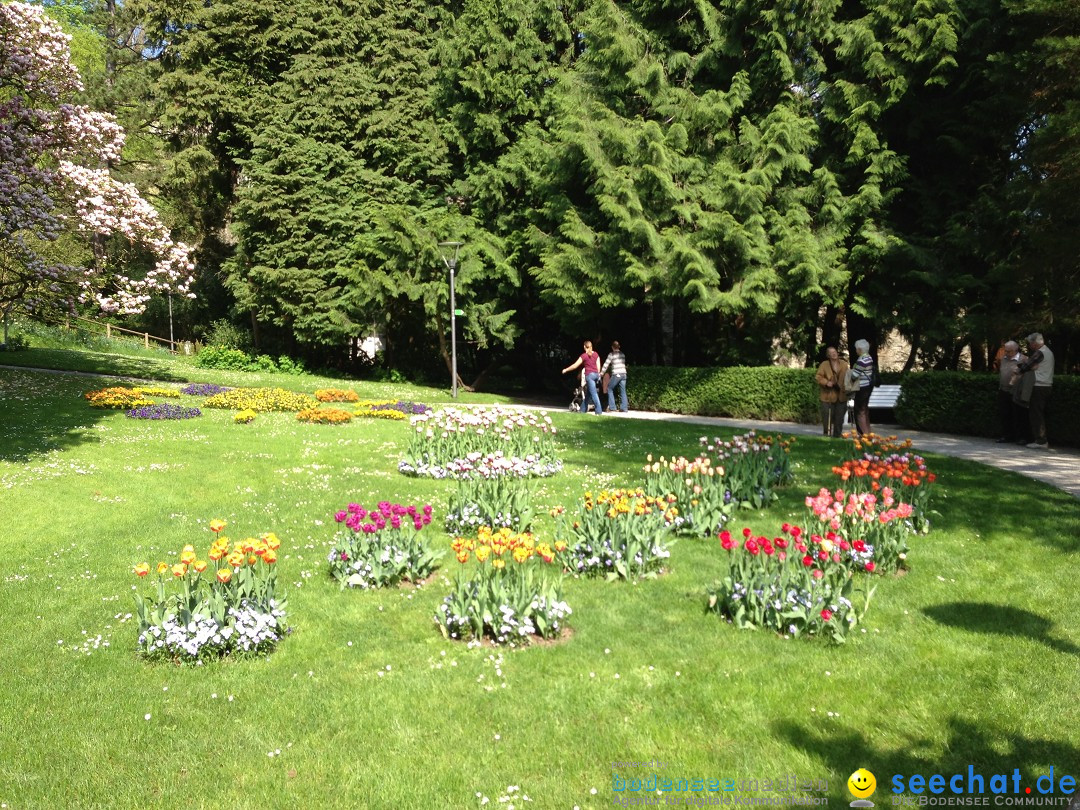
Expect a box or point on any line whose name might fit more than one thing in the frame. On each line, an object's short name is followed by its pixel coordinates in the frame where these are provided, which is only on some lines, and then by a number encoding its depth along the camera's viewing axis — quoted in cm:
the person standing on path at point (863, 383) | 1284
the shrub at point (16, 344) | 2517
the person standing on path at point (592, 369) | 1855
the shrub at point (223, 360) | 2841
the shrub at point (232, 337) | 3288
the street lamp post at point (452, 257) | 2095
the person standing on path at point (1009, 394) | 1341
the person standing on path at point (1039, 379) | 1256
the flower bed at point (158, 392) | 1698
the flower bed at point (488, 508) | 760
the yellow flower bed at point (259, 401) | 1647
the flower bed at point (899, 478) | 720
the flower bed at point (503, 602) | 501
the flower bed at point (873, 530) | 609
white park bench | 1593
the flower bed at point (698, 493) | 739
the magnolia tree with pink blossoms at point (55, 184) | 1316
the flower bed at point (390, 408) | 1630
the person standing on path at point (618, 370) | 1920
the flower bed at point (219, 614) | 476
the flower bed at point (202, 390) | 1848
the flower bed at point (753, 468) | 835
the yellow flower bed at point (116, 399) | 1499
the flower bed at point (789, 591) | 510
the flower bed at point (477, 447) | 996
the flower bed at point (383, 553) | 607
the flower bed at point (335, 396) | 1895
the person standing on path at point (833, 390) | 1253
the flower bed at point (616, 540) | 631
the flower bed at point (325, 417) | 1498
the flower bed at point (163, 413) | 1421
